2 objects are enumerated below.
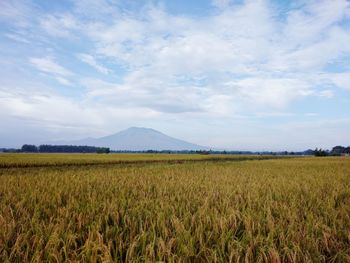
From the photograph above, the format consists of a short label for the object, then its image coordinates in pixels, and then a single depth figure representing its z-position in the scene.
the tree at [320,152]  90.69
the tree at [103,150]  114.59
